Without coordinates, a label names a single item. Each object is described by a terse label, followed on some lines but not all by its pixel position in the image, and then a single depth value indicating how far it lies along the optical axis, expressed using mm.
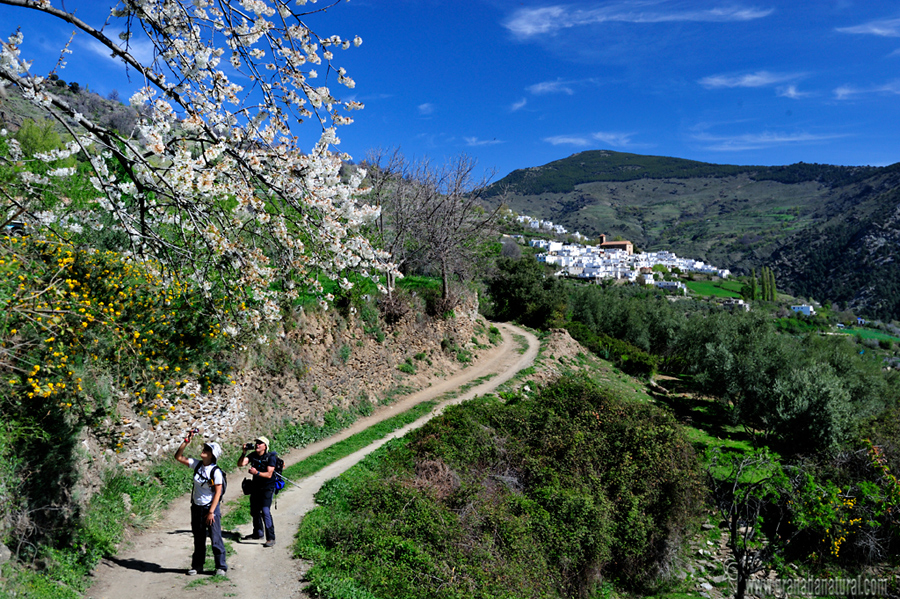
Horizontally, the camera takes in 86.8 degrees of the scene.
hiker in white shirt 5508
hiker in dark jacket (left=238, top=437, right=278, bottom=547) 6516
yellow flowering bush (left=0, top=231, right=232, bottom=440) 6363
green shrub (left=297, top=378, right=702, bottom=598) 6996
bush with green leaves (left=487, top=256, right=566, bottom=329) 32094
